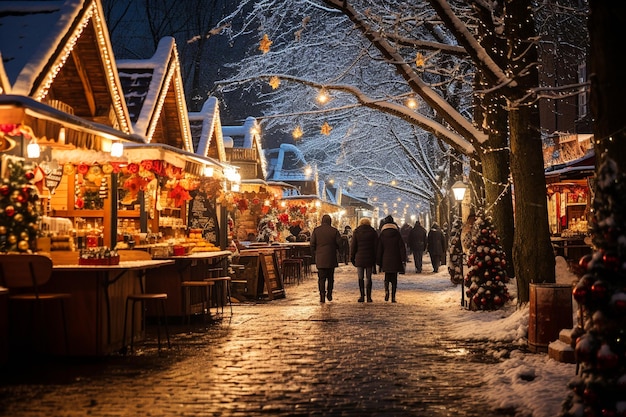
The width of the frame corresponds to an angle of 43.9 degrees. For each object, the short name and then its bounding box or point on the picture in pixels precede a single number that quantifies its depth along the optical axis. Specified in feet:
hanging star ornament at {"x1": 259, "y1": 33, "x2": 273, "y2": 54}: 43.78
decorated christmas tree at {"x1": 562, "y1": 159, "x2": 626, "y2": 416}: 20.77
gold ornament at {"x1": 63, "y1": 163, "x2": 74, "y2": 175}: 54.94
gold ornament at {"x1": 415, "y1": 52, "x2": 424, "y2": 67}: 46.70
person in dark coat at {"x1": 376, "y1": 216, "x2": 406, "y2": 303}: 64.49
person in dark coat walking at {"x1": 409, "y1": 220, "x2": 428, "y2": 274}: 114.83
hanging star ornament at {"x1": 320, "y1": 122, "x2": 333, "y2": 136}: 53.20
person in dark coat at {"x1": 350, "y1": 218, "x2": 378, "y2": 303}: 64.75
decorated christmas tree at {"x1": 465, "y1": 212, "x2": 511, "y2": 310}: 52.44
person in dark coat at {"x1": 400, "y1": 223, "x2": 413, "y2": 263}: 150.20
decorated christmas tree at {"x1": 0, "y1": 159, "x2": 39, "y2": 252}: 36.70
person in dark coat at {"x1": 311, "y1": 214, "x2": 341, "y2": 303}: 63.72
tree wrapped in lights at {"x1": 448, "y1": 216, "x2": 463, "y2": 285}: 79.36
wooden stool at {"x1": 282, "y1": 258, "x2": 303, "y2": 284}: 92.12
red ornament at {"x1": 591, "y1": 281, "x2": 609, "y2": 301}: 21.27
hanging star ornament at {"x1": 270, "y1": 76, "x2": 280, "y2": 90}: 52.09
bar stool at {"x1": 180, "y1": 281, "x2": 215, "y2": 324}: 47.78
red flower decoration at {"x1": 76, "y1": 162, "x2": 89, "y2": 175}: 54.80
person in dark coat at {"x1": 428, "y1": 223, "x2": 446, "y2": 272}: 111.14
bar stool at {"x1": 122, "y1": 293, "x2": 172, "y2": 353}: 37.35
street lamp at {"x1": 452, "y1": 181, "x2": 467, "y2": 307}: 76.43
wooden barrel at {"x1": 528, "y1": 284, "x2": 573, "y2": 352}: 36.47
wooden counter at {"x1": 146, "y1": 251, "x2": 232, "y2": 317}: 49.62
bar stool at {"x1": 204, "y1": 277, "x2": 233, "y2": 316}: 56.25
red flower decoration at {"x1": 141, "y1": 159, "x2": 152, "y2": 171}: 51.59
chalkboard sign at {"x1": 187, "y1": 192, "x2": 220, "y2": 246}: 73.41
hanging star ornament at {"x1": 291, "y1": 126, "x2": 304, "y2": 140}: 56.95
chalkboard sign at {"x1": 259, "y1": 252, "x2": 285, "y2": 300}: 66.33
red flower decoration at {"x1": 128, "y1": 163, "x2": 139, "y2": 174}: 52.95
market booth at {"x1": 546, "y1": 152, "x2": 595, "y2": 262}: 66.90
